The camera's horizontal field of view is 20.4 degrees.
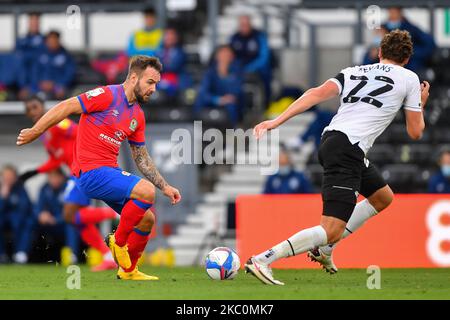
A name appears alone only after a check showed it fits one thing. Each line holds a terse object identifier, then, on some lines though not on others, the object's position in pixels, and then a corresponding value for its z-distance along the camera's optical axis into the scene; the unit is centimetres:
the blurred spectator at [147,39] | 1958
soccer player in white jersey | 1010
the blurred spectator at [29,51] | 2005
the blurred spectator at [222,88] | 1866
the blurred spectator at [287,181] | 1700
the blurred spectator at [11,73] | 2022
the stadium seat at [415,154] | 1806
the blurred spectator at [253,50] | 1941
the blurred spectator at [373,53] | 1809
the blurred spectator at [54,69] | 1980
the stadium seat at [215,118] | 1862
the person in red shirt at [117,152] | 1070
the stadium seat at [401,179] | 1756
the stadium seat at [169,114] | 1881
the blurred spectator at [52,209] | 1869
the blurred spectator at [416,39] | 1803
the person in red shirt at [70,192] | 1433
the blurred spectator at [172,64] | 1914
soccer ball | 1088
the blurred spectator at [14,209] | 1886
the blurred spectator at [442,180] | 1661
